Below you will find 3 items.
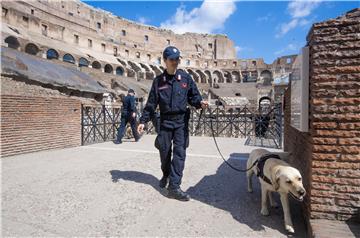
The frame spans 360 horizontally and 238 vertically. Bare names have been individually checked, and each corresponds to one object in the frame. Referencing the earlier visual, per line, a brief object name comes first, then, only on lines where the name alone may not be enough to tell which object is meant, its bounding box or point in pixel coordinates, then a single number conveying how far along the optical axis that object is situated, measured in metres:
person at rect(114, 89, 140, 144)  8.29
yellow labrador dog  2.20
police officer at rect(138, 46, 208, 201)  3.29
